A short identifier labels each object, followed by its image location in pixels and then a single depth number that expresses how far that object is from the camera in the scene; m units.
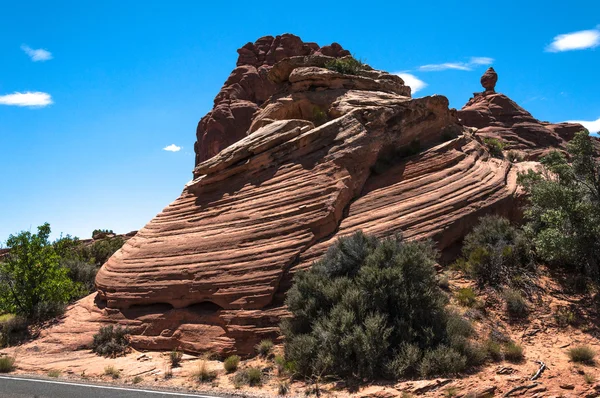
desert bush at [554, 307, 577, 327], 10.59
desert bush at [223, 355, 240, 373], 10.86
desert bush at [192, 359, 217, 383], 10.38
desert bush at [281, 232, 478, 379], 9.20
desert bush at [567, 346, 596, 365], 8.96
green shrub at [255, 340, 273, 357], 11.23
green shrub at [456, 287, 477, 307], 11.38
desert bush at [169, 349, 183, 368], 11.75
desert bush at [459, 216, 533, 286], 12.30
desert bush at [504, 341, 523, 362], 9.21
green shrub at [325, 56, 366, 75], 20.81
